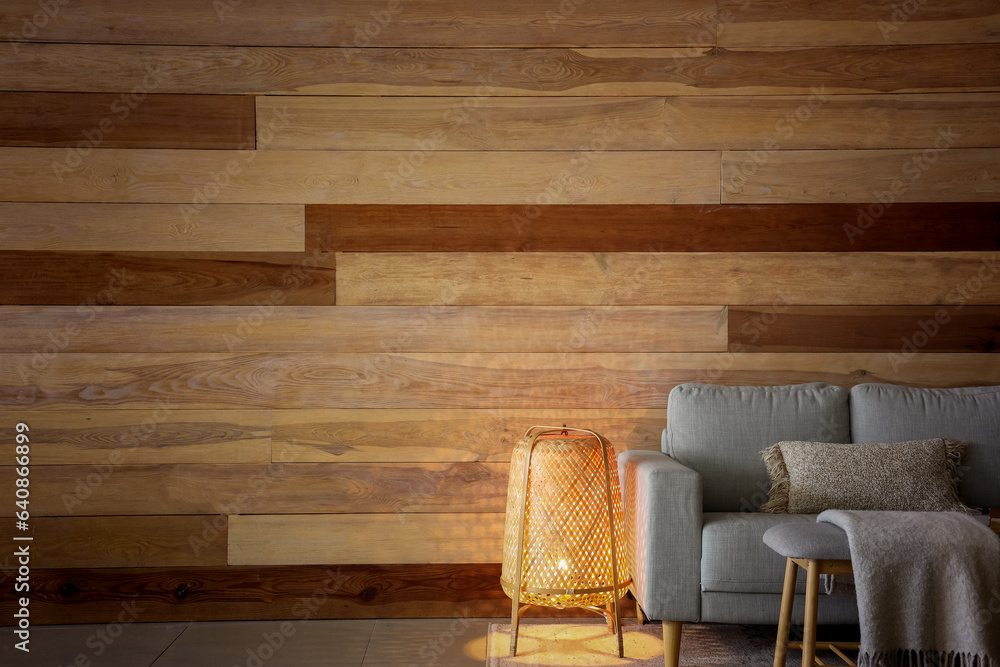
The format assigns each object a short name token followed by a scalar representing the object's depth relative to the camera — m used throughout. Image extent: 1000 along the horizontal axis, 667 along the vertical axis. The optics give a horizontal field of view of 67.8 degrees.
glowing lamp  2.34
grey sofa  2.17
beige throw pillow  2.32
